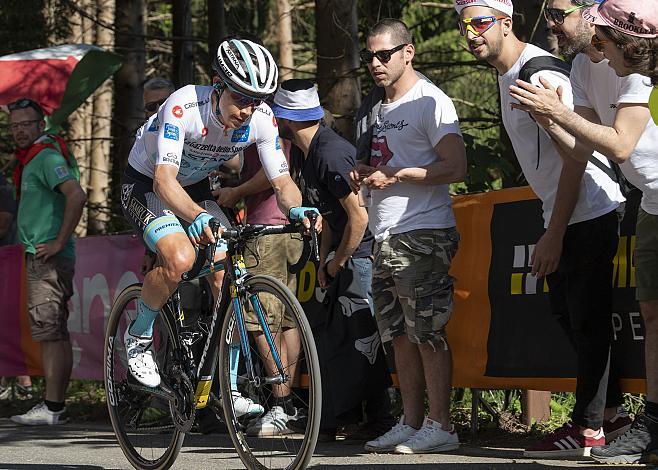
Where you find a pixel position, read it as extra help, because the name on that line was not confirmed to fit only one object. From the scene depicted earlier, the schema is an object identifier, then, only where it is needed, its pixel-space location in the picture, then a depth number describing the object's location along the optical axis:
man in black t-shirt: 12.76
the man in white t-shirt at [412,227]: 11.63
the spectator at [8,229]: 20.68
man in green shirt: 16.79
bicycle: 9.06
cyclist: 10.05
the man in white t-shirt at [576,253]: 10.47
